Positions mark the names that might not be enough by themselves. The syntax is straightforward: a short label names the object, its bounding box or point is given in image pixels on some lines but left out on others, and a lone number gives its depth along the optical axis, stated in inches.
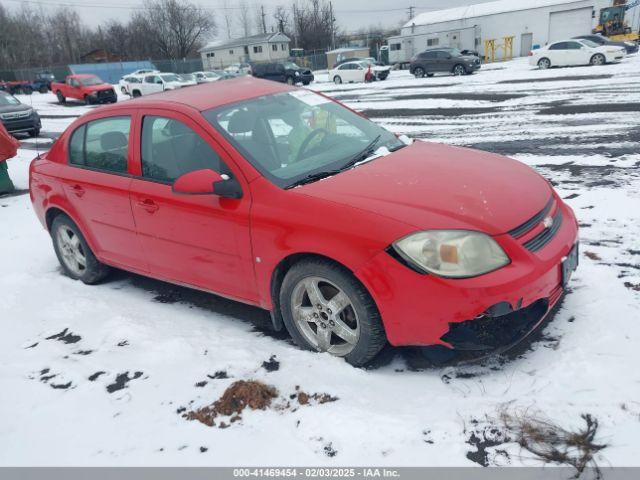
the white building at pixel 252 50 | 2940.5
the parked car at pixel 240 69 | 1801.2
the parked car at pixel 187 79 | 1331.2
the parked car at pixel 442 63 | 1229.1
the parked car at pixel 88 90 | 1144.8
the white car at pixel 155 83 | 1286.9
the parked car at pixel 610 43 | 1045.2
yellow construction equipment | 1573.6
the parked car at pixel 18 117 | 624.4
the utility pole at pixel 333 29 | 3294.5
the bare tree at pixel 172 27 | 3346.5
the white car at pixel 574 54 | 1008.9
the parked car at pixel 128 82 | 1344.7
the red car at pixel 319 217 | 112.4
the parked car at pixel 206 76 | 1618.6
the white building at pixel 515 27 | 1824.6
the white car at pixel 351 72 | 1371.8
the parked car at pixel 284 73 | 1387.8
